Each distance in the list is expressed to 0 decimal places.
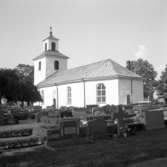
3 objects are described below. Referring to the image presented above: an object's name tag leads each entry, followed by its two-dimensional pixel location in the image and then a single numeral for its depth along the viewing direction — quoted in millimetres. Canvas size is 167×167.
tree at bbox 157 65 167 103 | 49762
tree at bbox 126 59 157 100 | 63469
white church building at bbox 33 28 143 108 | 31000
